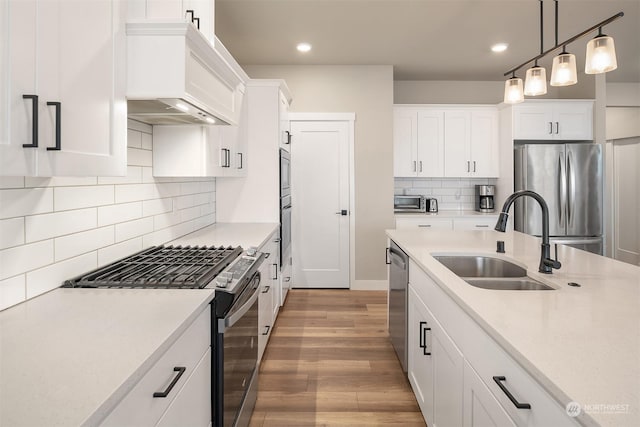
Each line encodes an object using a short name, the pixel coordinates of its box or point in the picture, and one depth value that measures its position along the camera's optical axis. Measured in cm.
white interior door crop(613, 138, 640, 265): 592
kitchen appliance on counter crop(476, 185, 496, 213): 511
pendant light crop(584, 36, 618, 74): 194
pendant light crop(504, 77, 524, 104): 261
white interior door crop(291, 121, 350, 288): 485
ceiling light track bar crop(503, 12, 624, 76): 189
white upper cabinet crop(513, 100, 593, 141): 484
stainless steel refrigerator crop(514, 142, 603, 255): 459
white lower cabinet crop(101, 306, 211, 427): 88
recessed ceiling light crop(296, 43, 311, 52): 409
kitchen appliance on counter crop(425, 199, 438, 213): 517
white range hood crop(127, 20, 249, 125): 159
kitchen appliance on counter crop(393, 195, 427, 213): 524
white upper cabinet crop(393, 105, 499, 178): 505
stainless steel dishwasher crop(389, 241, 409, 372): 250
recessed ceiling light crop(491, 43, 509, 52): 412
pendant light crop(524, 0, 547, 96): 240
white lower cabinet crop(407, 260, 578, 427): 93
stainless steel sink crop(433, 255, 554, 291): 192
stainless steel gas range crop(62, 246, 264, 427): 150
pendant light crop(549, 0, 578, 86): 218
